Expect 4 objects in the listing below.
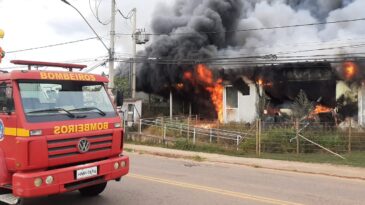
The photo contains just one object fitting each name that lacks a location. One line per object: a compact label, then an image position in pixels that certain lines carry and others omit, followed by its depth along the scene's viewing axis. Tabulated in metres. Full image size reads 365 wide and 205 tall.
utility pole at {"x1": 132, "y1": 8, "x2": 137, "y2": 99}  31.72
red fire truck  6.21
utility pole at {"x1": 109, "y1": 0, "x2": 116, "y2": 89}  24.72
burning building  28.59
